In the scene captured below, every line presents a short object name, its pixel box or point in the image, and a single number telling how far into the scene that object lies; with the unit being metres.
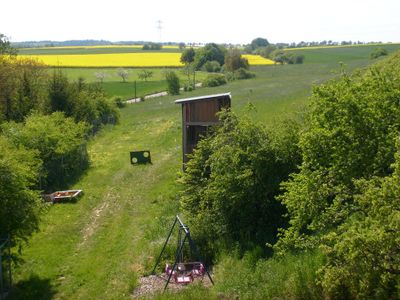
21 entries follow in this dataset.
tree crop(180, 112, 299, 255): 16.83
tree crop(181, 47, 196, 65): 118.88
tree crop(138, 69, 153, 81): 91.62
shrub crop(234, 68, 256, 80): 90.74
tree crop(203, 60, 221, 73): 113.06
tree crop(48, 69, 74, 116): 36.81
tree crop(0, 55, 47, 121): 37.47
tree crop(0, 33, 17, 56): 49.59
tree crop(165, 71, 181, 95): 75.31
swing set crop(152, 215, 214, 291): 14.98
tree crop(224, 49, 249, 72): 97.44
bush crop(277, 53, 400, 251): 11.86
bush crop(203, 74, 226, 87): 83.31
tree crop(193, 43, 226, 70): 116.95
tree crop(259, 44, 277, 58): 144.65
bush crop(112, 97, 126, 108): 62.21
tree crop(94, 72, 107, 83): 87.49
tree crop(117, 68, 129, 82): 90.94
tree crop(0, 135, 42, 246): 14.70
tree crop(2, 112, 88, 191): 25.72
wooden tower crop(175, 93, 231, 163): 23.70
